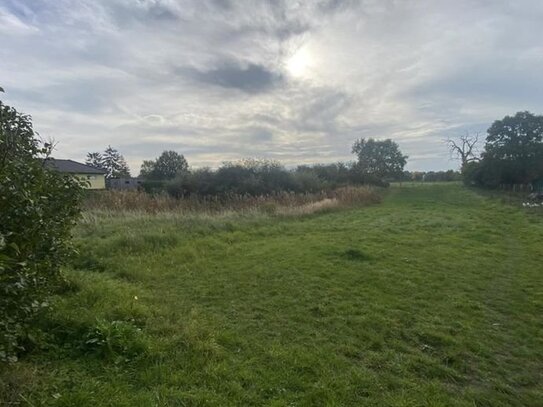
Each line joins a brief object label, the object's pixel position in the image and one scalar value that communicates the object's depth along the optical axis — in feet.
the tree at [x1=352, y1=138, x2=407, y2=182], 218.59
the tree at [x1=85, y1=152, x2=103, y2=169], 240.53
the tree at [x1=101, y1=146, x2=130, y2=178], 240.94
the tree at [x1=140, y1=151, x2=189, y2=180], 191.72
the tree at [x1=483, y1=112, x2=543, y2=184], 110.73
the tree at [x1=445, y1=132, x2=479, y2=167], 202.41
